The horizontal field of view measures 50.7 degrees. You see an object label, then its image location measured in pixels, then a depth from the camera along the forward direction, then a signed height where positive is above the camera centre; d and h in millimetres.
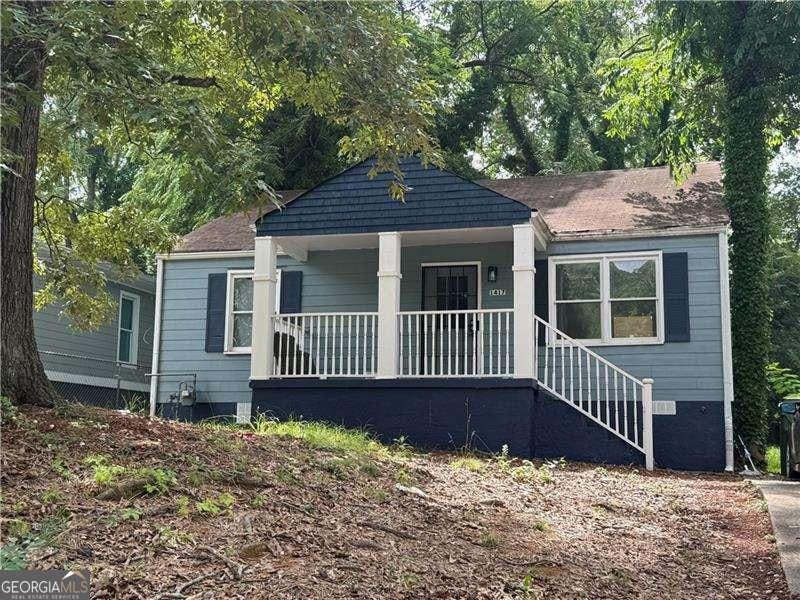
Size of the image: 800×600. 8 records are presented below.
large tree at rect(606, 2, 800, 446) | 13289 +4598
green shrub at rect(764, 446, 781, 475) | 12848 -1353
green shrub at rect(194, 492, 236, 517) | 4969 -831
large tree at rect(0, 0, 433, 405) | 6398 +2342
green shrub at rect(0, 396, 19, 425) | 6207 -370
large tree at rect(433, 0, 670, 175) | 21406 +7881
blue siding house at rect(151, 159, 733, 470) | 11219 +781
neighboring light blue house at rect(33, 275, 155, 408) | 16391 +280
